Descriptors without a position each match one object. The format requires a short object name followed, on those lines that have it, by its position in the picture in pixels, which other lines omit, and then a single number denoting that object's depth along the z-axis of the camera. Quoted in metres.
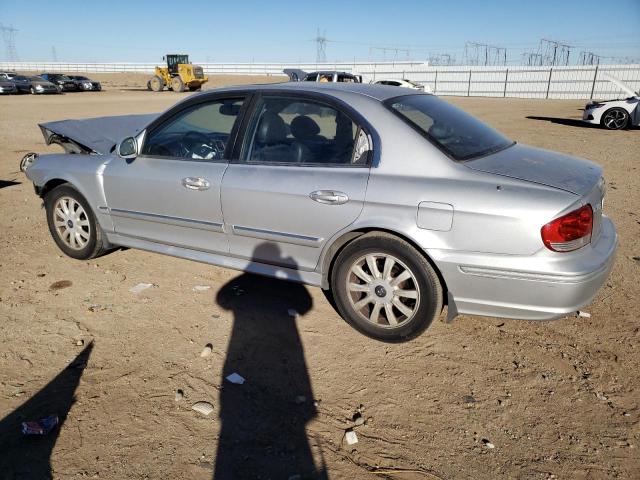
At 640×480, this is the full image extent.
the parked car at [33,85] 34.16
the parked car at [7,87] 33.00
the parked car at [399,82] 24.71
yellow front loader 37.28
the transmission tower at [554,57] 52.64
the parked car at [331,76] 21.20
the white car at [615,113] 15.12
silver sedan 2.84
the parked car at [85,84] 38.16
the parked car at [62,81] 37.41
